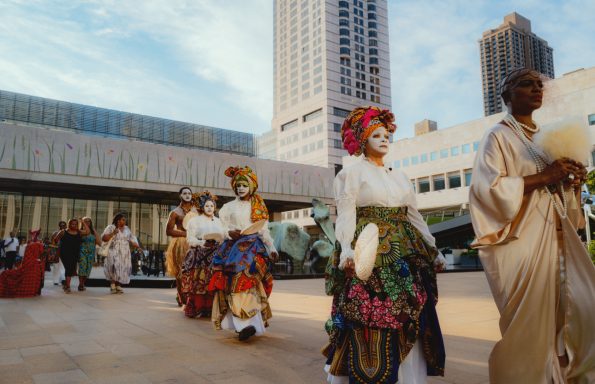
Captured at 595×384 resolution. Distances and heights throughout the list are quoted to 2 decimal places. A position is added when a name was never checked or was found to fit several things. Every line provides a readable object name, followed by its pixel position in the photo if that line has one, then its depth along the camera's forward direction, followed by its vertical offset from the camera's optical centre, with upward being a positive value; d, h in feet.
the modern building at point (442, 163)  134.10 +26.86
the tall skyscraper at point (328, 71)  250.78 +100.45
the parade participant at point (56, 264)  38.97 -1.09
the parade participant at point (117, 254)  32.12 -0.20
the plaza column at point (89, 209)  88.17 +7.98
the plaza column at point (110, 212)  90.22 +7.55
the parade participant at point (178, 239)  23.95 +0.63
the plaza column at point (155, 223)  93.76 +5.74
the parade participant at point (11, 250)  47.16 +0.15
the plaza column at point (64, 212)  85.40 +7.20
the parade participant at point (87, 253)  33.63 -0.13
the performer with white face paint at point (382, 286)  7.92 -0.63
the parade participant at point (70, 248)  32.81 +0.23
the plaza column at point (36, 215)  81.30 +6.41
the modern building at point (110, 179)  72.54 +12.88
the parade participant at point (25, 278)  29.04 -1.65
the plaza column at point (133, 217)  93.50 +6.81
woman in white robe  6.86 -0.13
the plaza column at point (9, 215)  78.28 +6.19
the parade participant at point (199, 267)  20.40 -0.71
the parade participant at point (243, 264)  15.03 -0.44
